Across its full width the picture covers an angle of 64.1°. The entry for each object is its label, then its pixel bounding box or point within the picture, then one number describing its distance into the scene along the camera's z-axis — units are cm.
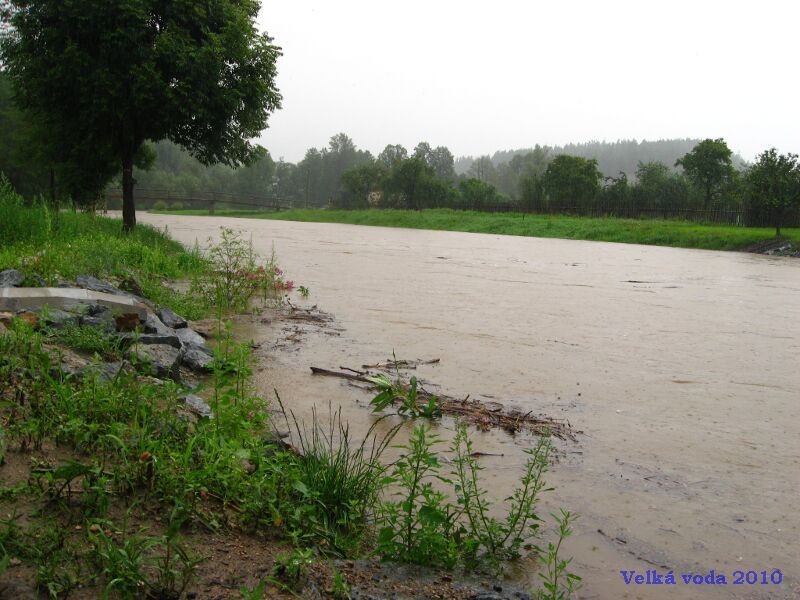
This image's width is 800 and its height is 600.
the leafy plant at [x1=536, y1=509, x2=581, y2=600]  254
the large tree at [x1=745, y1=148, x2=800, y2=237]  3162
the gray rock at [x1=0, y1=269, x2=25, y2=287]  565
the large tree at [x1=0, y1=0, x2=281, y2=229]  1449
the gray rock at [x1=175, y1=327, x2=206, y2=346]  599
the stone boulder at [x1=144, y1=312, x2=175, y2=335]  570
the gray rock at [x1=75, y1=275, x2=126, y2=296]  650
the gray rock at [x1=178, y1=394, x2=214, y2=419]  397
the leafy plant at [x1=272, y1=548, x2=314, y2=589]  233
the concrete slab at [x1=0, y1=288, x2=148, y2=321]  495
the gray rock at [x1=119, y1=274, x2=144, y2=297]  768
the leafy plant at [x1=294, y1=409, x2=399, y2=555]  281
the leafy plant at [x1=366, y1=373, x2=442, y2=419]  317
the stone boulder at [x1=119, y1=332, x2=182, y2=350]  513
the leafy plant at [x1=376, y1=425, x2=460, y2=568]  271
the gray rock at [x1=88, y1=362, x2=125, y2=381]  371
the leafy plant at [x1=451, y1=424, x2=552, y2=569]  288
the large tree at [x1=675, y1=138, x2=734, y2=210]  5281
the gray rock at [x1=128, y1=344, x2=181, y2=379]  434
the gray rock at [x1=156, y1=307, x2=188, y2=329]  657
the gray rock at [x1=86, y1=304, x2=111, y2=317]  525
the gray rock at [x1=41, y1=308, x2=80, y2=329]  462
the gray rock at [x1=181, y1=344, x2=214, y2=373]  534
